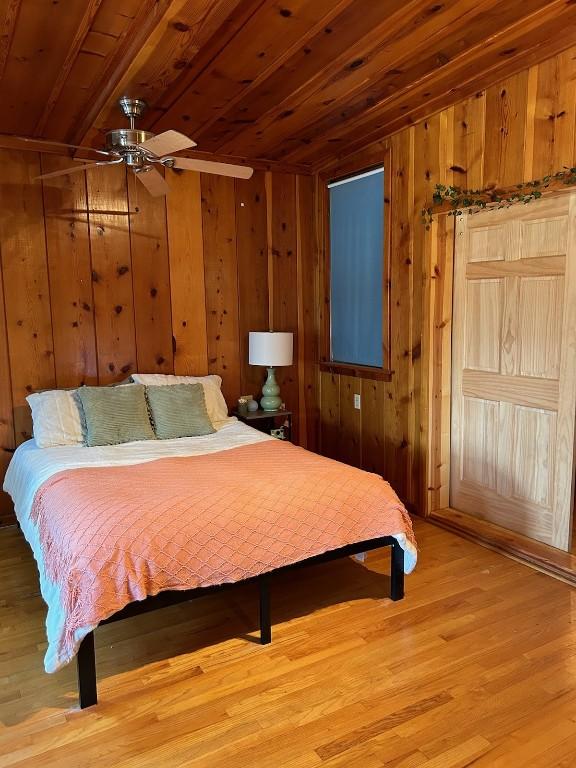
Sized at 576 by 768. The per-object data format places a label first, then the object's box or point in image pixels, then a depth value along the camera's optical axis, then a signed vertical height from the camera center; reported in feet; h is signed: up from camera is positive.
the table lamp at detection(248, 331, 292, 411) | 13.75 -0.92
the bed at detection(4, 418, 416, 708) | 6.63 -2.87
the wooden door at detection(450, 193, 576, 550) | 9.62 -1.11
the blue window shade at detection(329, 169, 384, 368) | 13.30 +1.06
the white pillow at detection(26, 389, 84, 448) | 11.18 -2.13
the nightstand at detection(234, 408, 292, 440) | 14.12 -2.84
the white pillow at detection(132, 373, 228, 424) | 12.94 -1.71
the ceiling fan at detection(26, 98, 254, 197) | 8.33 +2.50
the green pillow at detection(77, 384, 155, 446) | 11.14 -2.07
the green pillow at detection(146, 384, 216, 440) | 11.80 -2.12
